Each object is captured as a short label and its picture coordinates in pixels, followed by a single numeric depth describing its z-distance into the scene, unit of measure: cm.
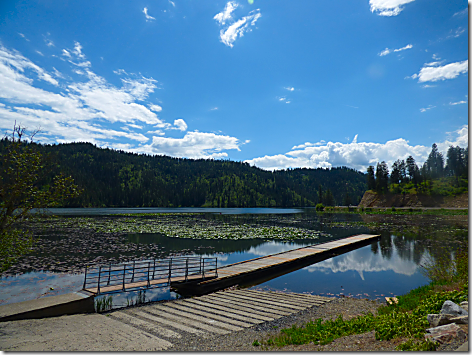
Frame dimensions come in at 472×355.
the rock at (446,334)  476
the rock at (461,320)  541
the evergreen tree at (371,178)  12138
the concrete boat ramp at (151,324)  667
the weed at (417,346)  469
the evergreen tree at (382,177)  11500
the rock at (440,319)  545
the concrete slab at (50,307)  872
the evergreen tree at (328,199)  13555
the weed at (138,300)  1234
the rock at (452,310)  554
